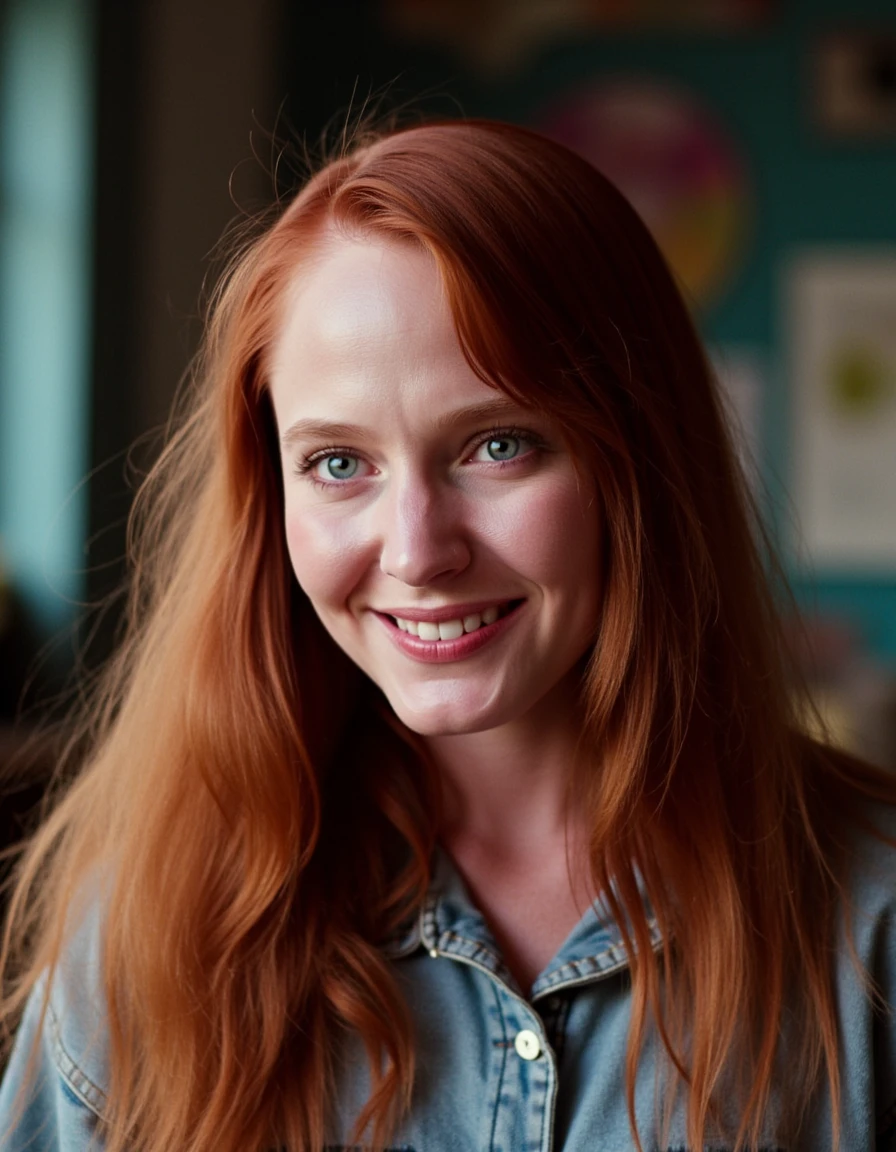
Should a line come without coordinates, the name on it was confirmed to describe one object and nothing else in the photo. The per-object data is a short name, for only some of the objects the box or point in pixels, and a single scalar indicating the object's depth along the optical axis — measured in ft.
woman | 3.49
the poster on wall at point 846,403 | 15.69
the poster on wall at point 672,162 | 15.65
